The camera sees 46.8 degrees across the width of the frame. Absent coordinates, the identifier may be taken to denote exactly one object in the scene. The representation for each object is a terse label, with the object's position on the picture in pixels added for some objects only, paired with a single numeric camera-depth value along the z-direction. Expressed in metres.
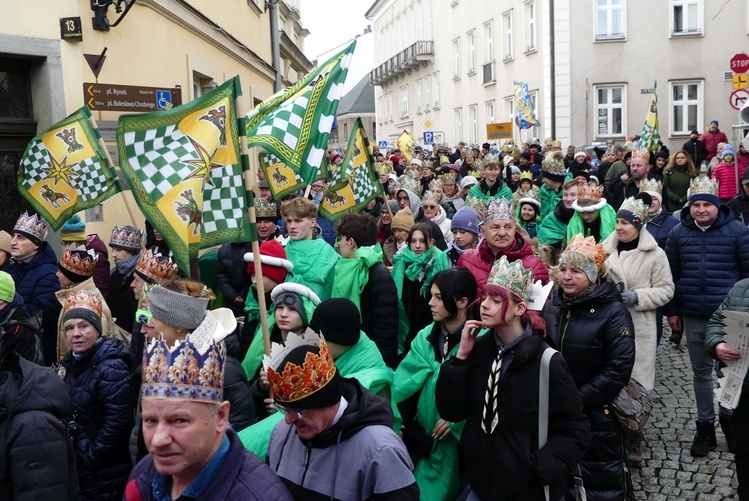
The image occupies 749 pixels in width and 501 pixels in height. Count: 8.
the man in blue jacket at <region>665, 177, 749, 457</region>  6.62
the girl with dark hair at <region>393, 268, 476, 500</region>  4.59
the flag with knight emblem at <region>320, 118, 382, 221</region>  9.27
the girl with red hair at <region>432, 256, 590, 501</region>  3.90
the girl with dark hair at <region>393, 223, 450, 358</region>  6.49
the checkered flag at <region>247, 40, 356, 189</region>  6.90
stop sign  17.05
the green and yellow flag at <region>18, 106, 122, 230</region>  7.41
